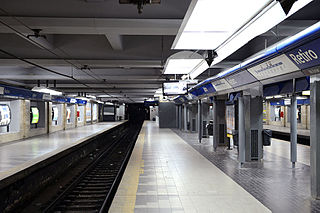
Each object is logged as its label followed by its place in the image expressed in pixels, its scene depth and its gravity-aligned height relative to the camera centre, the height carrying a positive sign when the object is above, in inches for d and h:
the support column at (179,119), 990.2 -19.9
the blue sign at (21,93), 478.9 +38.4
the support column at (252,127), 341.7 -15.9
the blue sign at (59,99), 749.8 +40.3
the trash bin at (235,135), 397.4 -29.3
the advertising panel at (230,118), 408.8 -6.2
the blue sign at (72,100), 891.7 +41.3
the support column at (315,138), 204.2 -17.2
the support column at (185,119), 834.1 -17.4
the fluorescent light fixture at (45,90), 485.0 +40.2
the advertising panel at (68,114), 1042.3 -1.2
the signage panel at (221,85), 374.9 +38.8
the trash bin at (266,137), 349.3 -27.7
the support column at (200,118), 557.5 -8.3
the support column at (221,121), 518.3 -13.0
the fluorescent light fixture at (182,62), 278.6 +50.8
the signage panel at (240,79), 298.3 +38.1
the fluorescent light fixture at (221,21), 135.8 +48.3
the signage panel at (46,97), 657.6 +38.8
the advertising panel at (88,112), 1371.3 +7.9
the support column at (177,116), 1035.9 -10.2
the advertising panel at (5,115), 547.8 -2.5
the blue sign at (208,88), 450.9 +40.2
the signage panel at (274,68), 218.4 +37.7
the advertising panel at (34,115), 695.7 -3.1
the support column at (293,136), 306.2 -23.3
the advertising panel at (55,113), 870.0 +1.9
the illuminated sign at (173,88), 448.5 +39.3
